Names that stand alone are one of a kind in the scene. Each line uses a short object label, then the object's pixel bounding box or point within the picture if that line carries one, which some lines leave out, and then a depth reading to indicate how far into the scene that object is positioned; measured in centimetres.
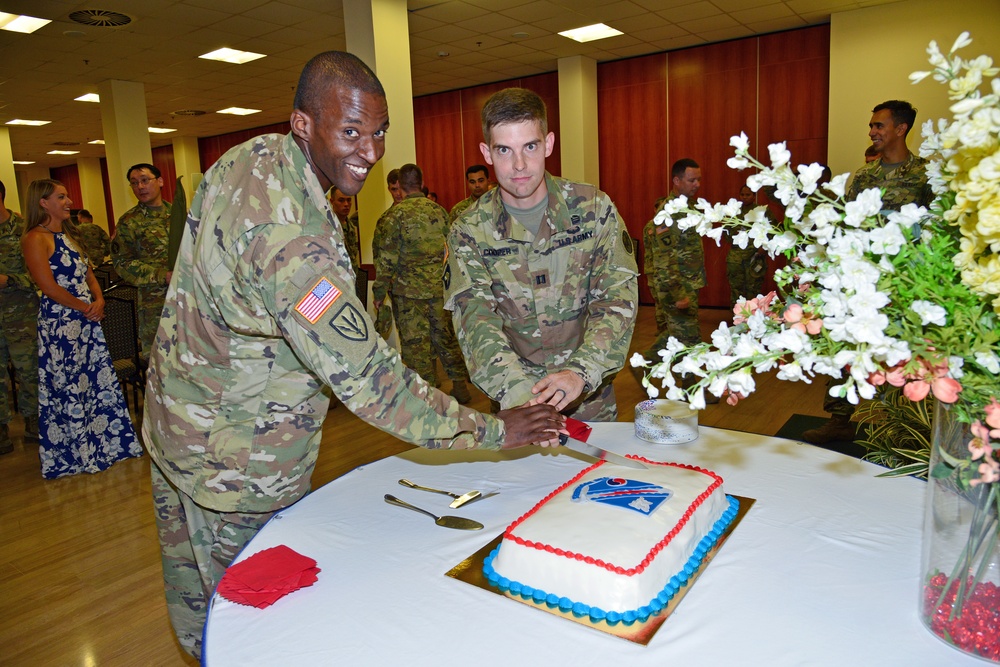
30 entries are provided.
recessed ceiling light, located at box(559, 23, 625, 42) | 738
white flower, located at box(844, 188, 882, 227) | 74
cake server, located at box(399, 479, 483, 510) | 138
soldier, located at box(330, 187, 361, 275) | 598
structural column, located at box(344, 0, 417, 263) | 559
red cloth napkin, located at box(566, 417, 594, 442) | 157
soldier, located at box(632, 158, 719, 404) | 498
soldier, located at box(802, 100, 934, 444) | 388
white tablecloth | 91
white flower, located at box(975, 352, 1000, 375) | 70
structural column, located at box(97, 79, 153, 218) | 850
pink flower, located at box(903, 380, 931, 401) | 74
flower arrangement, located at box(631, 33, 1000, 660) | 69
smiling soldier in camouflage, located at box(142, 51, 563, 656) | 120
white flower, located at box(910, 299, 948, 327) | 71
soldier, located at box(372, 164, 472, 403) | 503
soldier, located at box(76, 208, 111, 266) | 809
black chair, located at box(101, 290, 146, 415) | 427
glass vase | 84
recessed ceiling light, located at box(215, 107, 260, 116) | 1113
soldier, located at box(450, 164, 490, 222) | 670
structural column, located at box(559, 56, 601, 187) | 866
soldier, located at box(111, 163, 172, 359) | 502
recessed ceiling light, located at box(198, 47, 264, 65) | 761
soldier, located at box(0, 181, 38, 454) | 449
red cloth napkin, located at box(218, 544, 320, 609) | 107
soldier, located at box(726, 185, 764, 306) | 581
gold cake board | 95
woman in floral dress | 373
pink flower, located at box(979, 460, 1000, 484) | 69
